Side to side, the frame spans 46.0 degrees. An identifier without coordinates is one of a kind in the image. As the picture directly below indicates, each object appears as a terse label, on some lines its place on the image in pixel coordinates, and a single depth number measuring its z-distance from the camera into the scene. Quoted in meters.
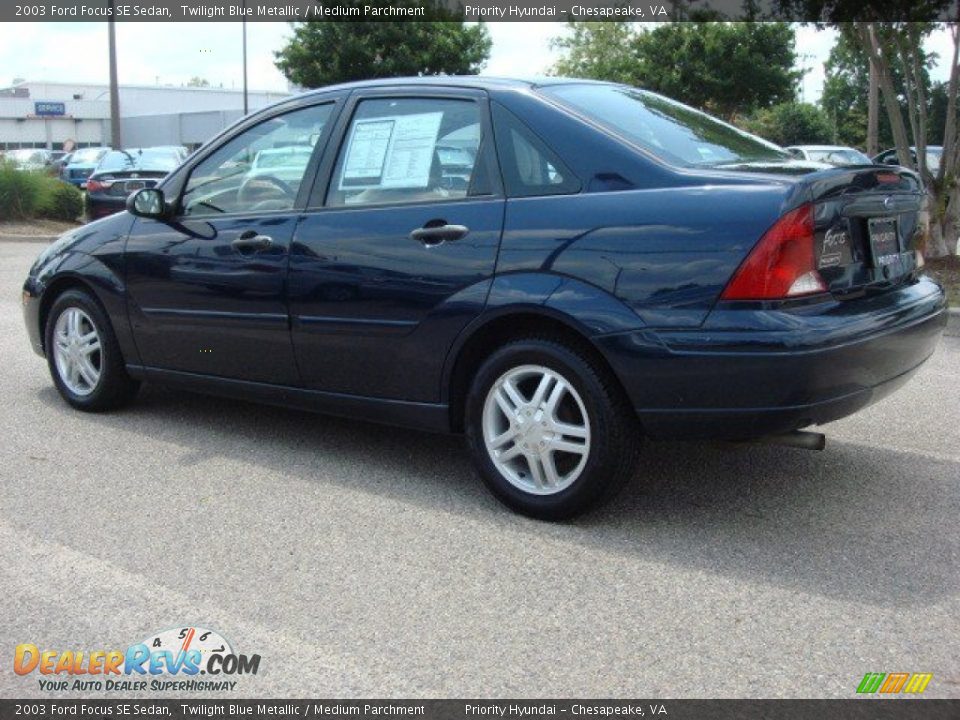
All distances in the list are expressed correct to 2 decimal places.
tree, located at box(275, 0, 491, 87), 38.69
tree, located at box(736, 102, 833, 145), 54.62
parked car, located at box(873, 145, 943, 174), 21.17
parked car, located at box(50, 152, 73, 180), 32.20
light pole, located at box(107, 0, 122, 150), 26.30
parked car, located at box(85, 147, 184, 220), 18.22
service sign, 76.69
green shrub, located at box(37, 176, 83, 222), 20.66
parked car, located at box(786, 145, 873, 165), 19.35
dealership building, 74.94
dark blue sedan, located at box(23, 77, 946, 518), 3.72
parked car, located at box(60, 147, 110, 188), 32.12
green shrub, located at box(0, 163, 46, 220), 20.25
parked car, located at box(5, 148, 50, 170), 21.30
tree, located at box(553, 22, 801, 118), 39.53
